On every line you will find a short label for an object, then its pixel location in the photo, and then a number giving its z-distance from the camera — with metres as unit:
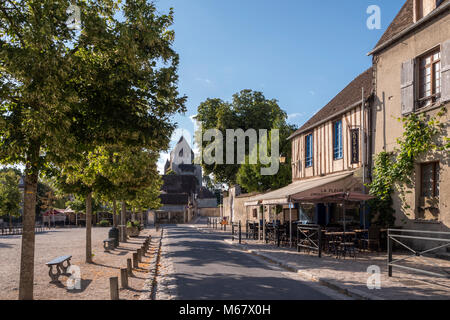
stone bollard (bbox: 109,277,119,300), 6.21
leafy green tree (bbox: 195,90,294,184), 34.75
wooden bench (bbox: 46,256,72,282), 8.77
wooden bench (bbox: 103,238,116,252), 16.28
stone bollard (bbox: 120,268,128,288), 7.73
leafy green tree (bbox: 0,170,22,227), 39.32
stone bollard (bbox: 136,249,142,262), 12.05
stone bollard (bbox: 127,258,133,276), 9.12
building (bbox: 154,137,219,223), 54.91
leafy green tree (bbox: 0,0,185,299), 5.79
